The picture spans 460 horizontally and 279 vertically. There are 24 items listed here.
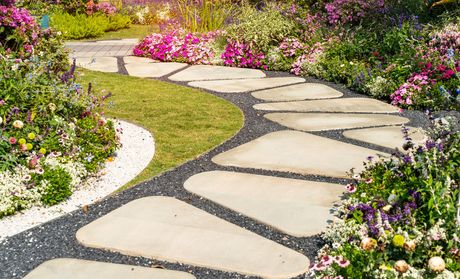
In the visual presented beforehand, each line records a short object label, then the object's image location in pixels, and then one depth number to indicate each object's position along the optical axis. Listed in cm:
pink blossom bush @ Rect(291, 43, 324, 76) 726
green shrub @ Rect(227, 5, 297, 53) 803
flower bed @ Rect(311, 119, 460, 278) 229
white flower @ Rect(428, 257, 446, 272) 213
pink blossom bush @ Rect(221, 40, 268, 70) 790
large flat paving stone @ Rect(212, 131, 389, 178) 386
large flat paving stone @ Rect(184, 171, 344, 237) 309
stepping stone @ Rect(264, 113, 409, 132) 486
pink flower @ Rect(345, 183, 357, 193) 303
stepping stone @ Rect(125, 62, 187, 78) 756
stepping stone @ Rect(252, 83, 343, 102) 599
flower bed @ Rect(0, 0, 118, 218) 346
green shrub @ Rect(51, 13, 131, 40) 1177
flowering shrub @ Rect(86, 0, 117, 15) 1295
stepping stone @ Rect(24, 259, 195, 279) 260
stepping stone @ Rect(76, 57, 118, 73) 793
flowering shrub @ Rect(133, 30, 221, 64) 830
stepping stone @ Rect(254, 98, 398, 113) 548
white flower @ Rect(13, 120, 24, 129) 367
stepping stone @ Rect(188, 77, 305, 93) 651
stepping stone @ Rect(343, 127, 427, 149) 434
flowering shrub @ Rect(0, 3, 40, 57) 491
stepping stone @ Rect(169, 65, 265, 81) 722
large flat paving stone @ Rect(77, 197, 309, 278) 269
